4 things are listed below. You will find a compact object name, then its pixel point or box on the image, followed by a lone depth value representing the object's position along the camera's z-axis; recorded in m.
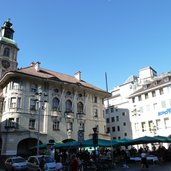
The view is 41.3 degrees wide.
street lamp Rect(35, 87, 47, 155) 38.76
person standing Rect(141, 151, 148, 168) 20.56
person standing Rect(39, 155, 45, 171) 18.44
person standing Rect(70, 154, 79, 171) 12.80
